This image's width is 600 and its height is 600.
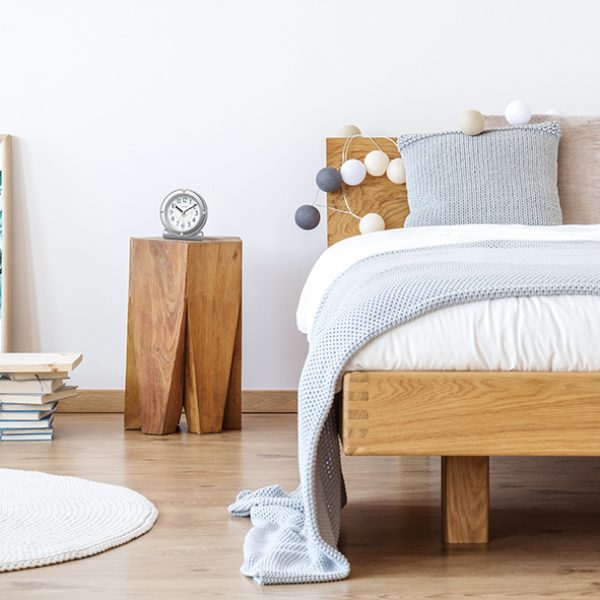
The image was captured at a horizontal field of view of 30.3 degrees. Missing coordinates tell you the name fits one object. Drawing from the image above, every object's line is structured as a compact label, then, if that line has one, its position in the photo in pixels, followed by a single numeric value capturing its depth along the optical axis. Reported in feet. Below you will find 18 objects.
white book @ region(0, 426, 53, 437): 10.52
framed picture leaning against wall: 12.03
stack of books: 10.52
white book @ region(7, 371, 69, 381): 10.57
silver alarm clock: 11.09
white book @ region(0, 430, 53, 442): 10.51
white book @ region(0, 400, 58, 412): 10.53
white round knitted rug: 6.77
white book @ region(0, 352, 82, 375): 10.47
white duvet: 6.16
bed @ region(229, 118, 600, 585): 6.13
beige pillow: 11.21
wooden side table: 10.75
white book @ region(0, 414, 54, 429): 10.52
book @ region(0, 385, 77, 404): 10.53
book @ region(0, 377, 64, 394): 10.53
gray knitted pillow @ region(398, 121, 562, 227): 10.68
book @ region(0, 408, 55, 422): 10.52
